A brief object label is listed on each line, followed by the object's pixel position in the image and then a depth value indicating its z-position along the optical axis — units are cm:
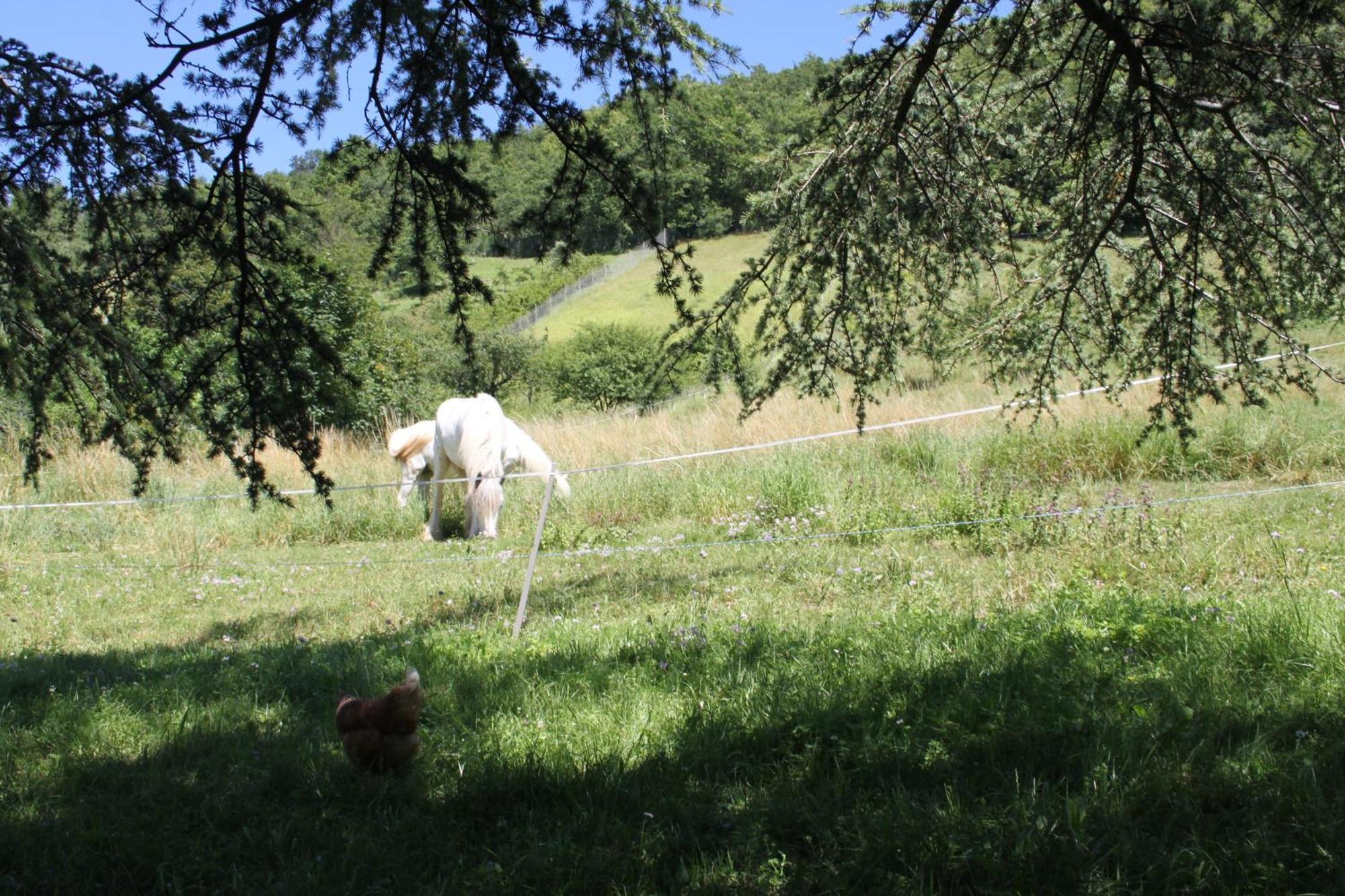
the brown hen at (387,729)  399
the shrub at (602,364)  3484
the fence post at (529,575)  636
